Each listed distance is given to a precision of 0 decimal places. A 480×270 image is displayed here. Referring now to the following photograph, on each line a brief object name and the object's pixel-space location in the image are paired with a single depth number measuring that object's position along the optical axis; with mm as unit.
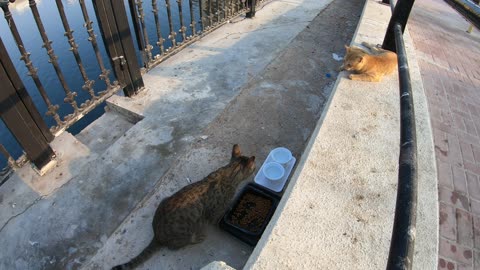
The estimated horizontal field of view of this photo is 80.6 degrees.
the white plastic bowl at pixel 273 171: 2461
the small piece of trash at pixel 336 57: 4487
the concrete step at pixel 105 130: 2951
